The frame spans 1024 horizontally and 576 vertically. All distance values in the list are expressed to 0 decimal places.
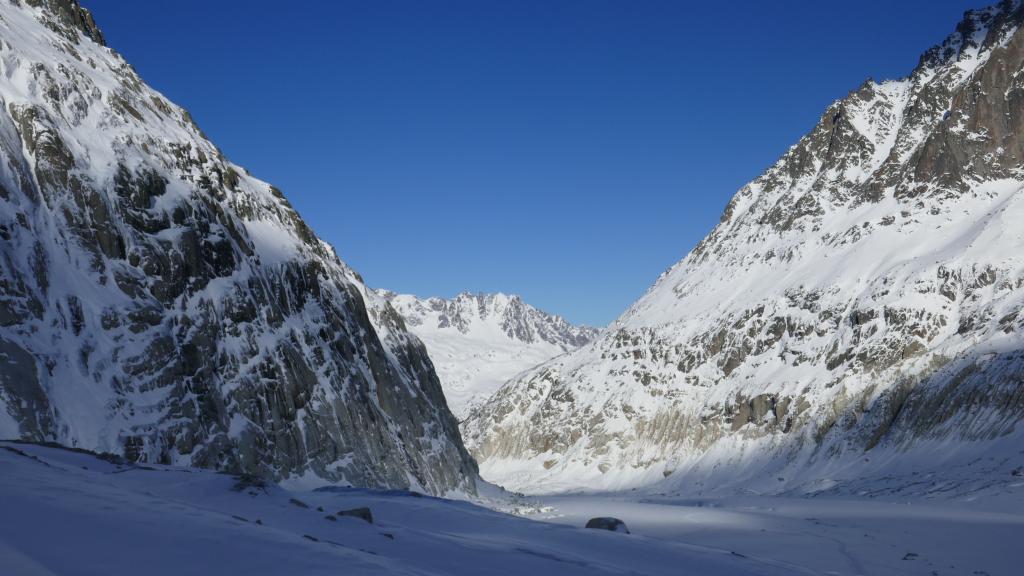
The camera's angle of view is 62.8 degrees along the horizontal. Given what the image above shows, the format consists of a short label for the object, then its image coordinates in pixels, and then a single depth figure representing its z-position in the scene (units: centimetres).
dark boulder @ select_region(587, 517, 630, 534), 3266
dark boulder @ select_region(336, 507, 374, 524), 2447
